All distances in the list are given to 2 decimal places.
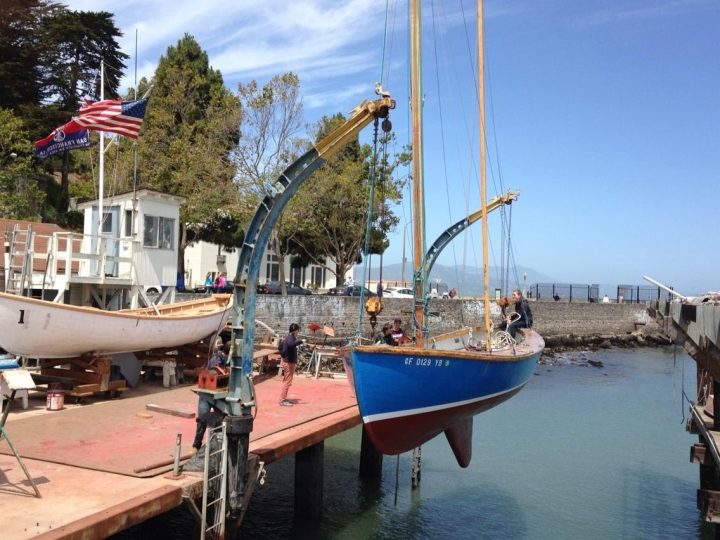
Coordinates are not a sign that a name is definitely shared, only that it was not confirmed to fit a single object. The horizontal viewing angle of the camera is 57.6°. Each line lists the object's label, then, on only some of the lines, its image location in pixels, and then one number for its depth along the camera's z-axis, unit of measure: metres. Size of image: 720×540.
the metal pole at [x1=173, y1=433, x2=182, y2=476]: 8.89
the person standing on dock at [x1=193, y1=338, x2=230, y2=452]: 9.68
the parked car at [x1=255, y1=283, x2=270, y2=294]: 38.44
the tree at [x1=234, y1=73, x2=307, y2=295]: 32.88
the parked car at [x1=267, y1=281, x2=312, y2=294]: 42.47
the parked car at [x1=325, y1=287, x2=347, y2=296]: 43.07
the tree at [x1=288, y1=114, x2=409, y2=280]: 37.03
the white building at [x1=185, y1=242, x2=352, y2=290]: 49.16
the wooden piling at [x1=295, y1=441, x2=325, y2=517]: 13.65
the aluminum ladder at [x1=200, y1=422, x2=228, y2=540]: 9.02
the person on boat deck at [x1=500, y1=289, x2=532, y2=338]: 17.17
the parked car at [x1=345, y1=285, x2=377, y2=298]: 43.62
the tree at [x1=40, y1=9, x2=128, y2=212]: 43.06
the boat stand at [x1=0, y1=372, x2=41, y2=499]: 7.75
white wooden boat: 12.77
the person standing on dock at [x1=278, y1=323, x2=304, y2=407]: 14.10
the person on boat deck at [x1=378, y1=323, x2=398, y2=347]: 12.94
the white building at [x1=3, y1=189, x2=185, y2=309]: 16.11
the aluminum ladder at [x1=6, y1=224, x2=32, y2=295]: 14.66
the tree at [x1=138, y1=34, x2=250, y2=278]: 34.97
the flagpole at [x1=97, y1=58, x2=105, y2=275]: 16.19
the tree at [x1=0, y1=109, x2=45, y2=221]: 28.38
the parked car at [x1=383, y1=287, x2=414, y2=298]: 51.66
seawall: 31.73
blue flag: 16.55
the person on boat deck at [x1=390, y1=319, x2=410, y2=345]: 13.69
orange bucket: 12.95
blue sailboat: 10.70
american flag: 16.12
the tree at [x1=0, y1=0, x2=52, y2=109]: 39.75
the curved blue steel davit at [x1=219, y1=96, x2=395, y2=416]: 9.58
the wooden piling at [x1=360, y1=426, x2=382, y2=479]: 16.86
